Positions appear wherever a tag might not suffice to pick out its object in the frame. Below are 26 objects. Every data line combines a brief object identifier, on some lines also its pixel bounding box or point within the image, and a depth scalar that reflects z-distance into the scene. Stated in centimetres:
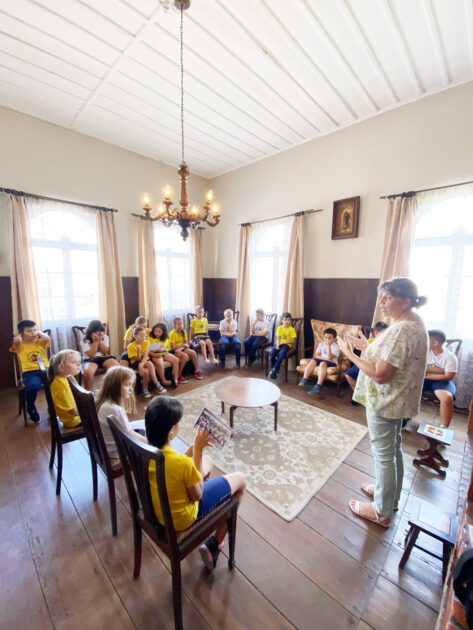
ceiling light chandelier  232
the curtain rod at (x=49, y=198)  315
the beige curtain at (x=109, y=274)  394
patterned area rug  182
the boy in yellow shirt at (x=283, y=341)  385
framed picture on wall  355
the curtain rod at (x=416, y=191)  277
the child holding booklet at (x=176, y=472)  104
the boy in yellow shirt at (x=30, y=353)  263
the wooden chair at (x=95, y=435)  143
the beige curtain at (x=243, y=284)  484
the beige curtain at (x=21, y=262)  321
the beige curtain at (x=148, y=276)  441
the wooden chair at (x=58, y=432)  171
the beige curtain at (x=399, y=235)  309
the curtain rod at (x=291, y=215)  399
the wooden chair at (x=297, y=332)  402
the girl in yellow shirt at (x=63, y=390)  187
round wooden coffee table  244
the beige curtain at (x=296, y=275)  405
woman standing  132
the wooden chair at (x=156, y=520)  97
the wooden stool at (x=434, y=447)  195
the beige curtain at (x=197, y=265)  517
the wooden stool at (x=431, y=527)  120
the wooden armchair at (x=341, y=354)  327
